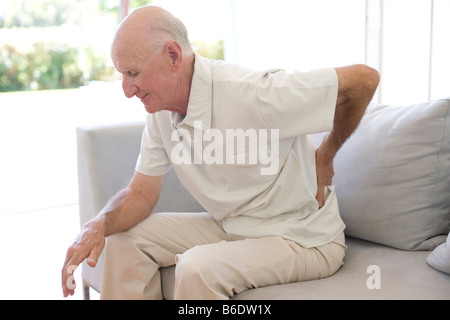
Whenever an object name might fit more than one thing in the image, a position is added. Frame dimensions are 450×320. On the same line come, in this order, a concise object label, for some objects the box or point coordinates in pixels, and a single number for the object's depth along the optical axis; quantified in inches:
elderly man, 54.4
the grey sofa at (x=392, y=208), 53.5
